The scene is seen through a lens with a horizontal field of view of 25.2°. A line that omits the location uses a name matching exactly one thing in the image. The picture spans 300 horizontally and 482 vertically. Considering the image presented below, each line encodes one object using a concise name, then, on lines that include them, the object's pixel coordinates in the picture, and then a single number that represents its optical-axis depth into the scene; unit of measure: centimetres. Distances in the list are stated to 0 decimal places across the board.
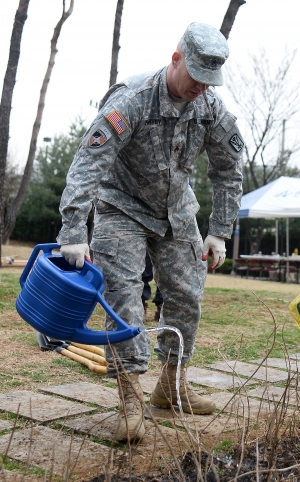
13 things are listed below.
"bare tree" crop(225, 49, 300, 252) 2320
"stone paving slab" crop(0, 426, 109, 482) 228
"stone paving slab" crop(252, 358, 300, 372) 450
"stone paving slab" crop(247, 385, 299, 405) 356
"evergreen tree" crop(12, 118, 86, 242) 2541
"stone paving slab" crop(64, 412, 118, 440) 272
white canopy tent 1486
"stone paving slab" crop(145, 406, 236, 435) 291
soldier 268
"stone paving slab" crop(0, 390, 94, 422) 296
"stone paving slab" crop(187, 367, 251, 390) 382
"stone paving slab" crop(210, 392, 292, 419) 319
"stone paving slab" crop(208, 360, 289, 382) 414
